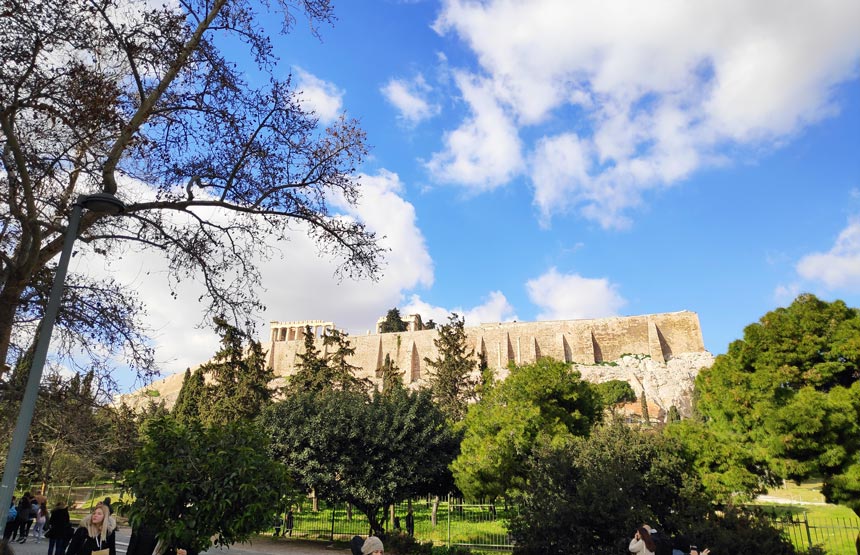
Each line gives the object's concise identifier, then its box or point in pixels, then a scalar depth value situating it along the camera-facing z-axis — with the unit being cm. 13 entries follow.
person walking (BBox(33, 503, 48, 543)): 1509
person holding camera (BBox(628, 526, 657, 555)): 697
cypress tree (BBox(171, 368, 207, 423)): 3739
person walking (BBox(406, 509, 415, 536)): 1783
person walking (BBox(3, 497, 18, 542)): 1314
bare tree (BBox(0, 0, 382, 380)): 596
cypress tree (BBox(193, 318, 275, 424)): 3170
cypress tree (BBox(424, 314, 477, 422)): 3581
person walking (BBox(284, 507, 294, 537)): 1983
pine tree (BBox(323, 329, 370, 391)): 3453
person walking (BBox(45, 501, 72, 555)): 956
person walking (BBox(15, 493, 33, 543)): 1353
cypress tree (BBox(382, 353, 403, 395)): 4360
